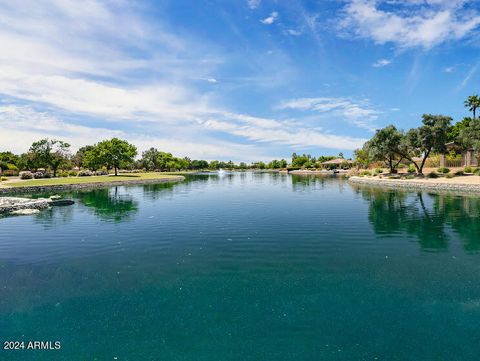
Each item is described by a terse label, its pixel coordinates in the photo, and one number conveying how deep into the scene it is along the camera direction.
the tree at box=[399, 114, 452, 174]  51.72
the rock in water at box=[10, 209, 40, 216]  25.50
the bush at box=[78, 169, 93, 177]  83.83
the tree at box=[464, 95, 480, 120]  77.53
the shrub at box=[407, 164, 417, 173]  64.36
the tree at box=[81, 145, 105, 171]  81.03
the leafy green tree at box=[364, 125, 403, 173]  60.28
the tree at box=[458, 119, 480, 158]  49.23
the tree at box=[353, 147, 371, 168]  95.94
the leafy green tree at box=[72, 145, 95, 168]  108.96
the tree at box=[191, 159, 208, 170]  187.32
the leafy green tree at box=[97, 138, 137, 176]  80.94
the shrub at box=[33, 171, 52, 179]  67.56
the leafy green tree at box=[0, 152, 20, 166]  103.37
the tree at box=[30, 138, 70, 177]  74.50
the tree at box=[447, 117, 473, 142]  79.28
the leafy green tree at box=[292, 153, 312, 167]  159.91
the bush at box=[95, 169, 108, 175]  92.39
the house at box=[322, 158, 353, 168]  127.56
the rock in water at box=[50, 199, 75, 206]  30.69
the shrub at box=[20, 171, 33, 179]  61.78
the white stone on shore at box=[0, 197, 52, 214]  26.79
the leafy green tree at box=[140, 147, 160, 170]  138.85
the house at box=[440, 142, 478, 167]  62.44
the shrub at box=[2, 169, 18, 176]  92.45
